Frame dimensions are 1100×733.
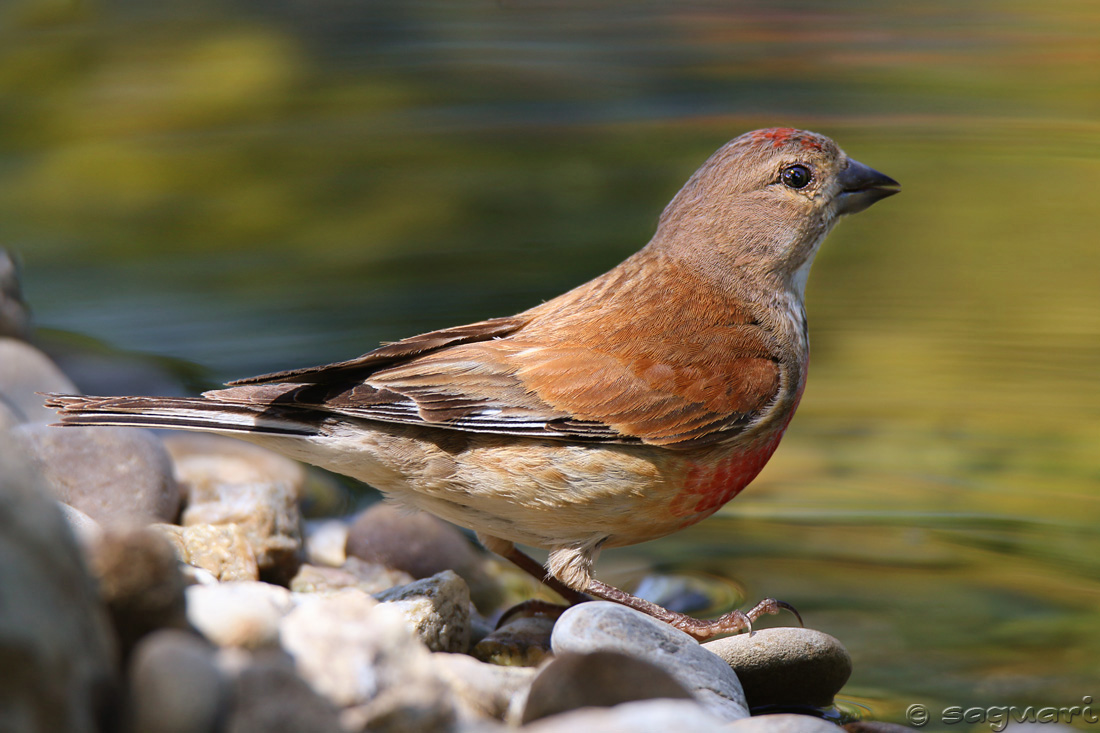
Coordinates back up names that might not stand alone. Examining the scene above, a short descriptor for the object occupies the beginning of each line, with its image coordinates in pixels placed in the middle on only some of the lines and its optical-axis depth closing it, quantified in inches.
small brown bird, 237.3
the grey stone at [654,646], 185.3
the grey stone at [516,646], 234.1
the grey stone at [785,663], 219.1
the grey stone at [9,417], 258.7
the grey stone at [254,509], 257.9
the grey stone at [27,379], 323.3
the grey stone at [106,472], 255.9
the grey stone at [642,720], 130.4
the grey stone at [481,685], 174.6
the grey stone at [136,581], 131.7
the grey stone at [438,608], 219.8
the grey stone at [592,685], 154.9
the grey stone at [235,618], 142.2
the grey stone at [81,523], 209.6
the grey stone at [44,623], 106.7
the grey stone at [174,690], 118.6
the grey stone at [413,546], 286.2
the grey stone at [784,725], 166.9
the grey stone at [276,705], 121.1
